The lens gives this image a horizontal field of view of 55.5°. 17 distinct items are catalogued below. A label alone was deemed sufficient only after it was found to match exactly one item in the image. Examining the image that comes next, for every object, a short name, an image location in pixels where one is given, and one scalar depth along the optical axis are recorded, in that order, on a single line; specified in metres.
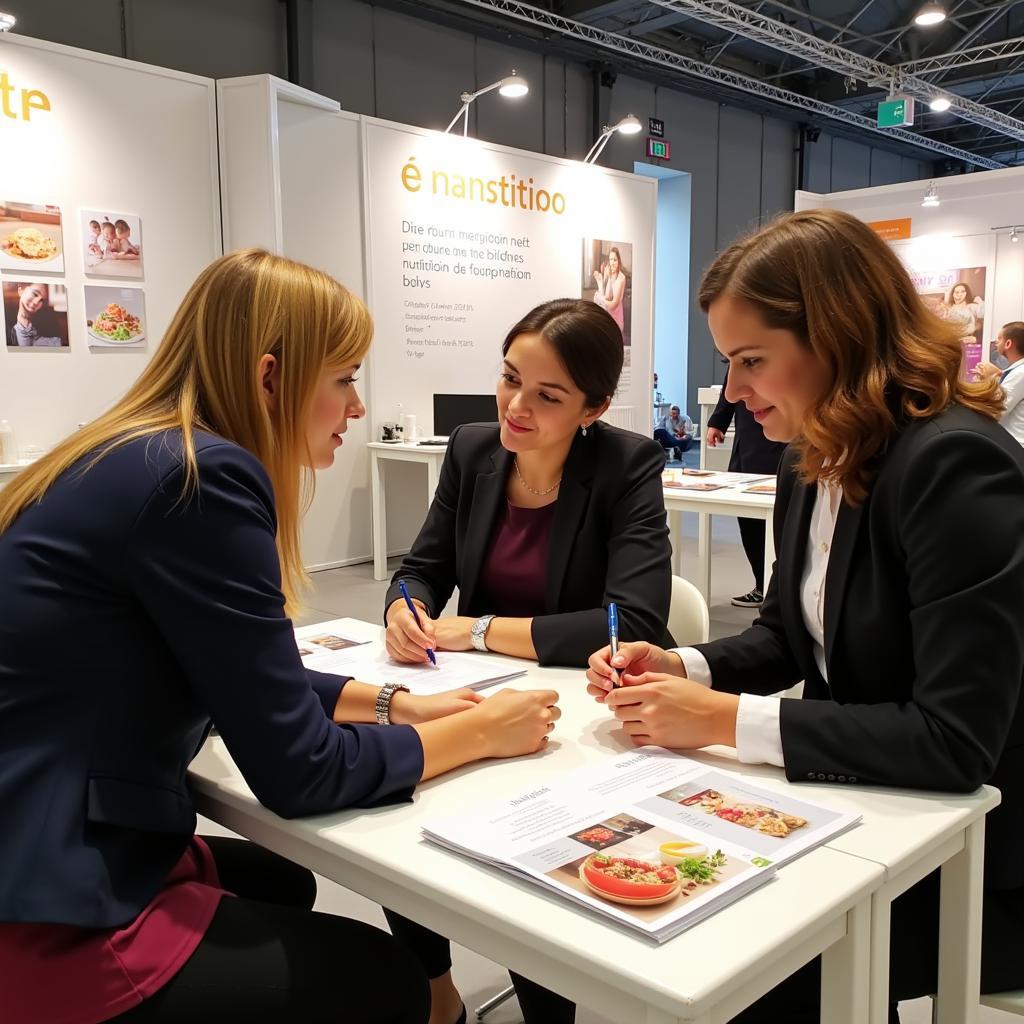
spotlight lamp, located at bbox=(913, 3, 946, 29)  7.93
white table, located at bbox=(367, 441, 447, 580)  5.93
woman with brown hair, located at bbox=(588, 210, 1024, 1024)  1.17
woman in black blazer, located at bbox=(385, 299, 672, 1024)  1.95
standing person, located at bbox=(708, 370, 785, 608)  5.28
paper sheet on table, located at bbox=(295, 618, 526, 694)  1.65
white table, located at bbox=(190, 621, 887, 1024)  0.84
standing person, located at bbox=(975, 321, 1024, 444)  5.91
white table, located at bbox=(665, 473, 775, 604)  3.94
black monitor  6.64
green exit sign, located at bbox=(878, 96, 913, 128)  9.36
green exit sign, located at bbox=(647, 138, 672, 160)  10.07
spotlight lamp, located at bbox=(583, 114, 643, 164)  7.53
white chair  2.18
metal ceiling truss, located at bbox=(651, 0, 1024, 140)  8.24
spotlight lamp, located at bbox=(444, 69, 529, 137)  6.47
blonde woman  1.02
